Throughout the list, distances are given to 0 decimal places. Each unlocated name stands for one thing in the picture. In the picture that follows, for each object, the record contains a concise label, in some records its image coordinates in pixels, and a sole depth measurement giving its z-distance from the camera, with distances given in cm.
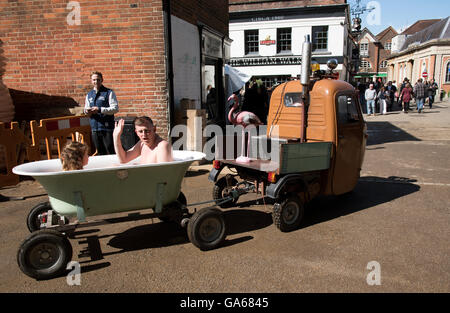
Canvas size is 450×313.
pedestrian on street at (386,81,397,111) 2454
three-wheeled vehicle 449
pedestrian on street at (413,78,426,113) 2134
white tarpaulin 1401
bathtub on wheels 330
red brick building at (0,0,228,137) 779
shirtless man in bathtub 390
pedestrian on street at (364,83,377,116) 2022
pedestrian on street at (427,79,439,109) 2665
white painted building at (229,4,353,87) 2906
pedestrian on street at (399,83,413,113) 2212
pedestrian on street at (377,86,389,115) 2222
